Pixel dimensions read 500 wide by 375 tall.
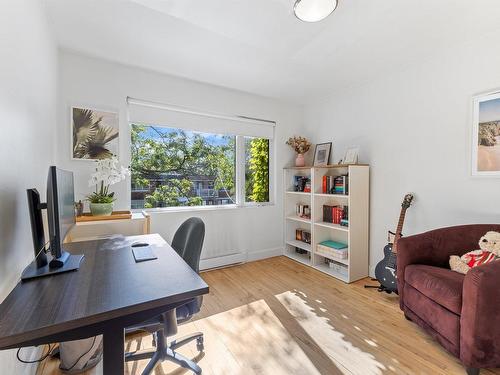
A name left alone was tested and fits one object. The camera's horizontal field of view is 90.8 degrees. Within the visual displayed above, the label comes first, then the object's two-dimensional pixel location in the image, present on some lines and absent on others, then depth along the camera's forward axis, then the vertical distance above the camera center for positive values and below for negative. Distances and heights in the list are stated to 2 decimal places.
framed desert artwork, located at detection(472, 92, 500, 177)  2.00 +0.39
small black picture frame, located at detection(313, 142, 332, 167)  3.44 +0.41
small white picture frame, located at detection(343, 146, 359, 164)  3.02 +0.33
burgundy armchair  1.39 -0.72
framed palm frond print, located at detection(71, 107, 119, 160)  2.37 +0.48
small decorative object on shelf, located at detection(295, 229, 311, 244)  3.60 -0.80
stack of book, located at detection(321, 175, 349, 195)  2.94 -0.04
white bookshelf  2.84 -0.52
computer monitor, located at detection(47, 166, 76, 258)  1.01 -0.12
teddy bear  1.70 -0.52
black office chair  1.20 -0.72
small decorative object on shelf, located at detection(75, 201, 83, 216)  2.20 -0.24
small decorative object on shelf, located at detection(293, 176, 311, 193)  3.54 -0.03
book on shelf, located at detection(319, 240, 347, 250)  3.02 -0.79
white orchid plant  2.20 +0.05
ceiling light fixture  1.54 +1.12
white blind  2.70 +0.77
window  2.78 +0.31
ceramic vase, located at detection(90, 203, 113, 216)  2.16 -0.24
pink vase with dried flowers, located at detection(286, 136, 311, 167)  3.60 +0.52
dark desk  0.71 -0.40
